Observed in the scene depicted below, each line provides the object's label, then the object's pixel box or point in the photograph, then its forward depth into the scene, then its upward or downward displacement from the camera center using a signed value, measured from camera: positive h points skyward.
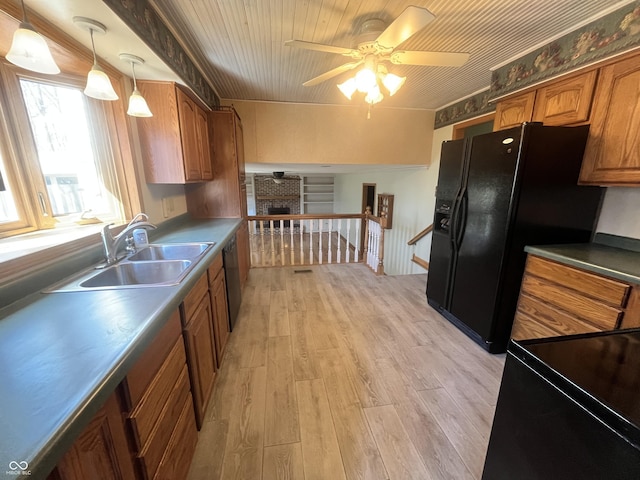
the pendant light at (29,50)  0.91 +0.48
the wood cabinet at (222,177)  2.82 +0.08
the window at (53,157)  1.30 +0.16
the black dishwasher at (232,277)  2.16 -0.83
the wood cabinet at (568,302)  1.42 -0.73
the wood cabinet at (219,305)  1.75 -0.88
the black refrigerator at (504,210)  1.75 -0.19
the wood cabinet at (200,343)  1.28 -0.87
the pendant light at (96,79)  1.24 +0.51
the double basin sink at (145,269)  1.21 -0.47
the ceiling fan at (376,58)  1.52 +0.81
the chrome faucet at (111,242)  1.45 -0.33
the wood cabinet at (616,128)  1.53 +0.34
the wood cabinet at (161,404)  0.79 -0.79
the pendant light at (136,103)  1.56 +0.48
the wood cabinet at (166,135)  1.99 +0.39
